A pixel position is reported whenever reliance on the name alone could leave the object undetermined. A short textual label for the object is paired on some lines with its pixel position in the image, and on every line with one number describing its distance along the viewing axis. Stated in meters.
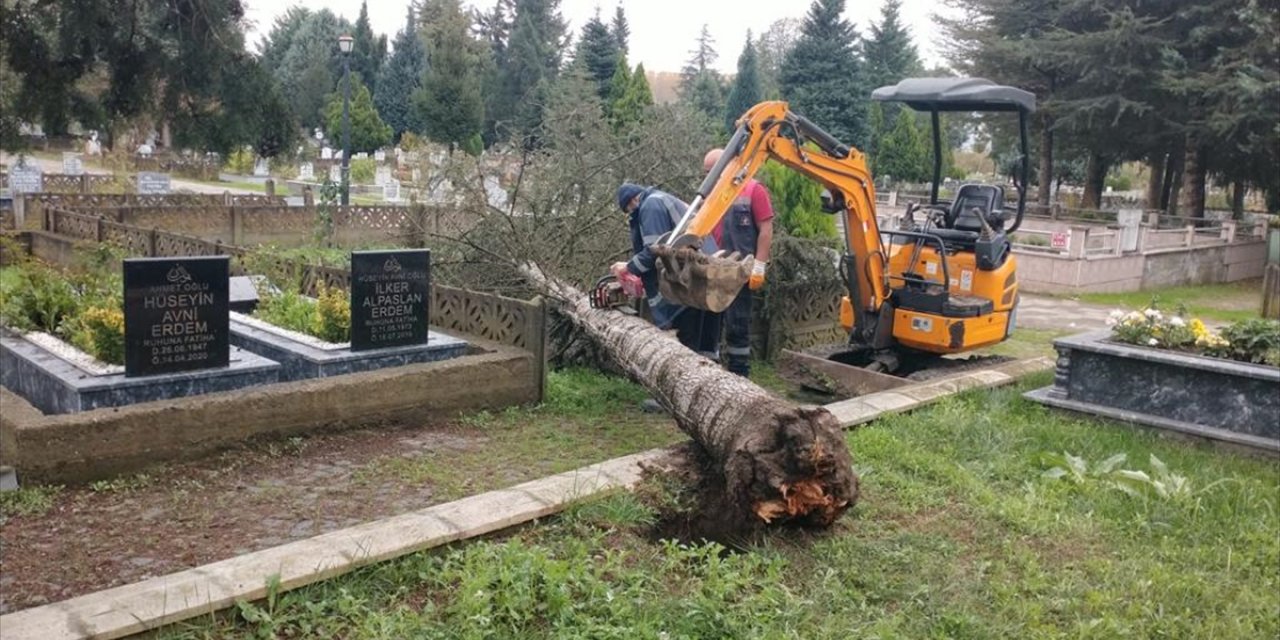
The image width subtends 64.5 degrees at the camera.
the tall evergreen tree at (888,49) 53.69
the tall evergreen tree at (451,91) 44.12
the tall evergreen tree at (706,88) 61.94
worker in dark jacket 7.36
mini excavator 8.45
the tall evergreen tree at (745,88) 60.53
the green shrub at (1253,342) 6.93
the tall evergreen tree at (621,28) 61.76
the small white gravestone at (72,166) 30.58
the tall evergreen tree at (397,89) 61.09
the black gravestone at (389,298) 7.53
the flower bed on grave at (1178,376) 6.71
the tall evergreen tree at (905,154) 45.19
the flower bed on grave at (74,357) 6.39
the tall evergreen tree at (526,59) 57.03
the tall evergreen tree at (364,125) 48.56
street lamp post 24.58
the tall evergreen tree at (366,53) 61.41
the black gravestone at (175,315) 6.45
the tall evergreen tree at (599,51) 48.31
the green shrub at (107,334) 6.73
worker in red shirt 7.81
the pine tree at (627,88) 35.34
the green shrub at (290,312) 8.30
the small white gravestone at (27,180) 20.97
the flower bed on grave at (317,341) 7.49
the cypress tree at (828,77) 46.16
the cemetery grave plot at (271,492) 4.61
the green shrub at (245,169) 43.34
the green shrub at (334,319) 7.81
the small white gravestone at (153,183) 24.47
